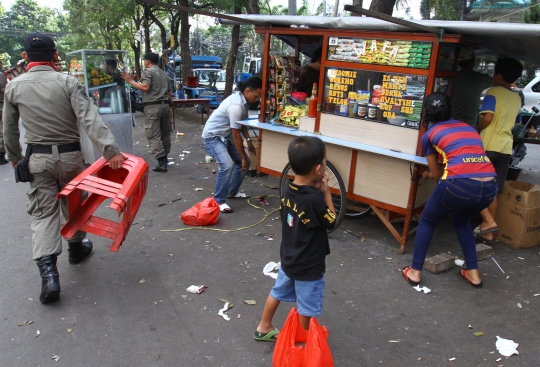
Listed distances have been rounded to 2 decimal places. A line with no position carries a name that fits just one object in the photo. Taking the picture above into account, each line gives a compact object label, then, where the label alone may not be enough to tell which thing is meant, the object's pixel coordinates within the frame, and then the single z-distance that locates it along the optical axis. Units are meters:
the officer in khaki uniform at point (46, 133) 3.45
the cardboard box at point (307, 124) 5.13
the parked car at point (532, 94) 11.44
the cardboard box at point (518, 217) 4.51
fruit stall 7.15
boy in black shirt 2.42
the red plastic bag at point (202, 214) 5.03
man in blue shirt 5.38
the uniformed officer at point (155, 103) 7.36
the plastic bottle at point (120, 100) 7.54
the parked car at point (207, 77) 21.46
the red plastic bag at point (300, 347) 2.36
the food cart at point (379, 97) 4.20
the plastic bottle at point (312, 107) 5.08
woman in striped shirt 3.45
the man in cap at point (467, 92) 5.14
